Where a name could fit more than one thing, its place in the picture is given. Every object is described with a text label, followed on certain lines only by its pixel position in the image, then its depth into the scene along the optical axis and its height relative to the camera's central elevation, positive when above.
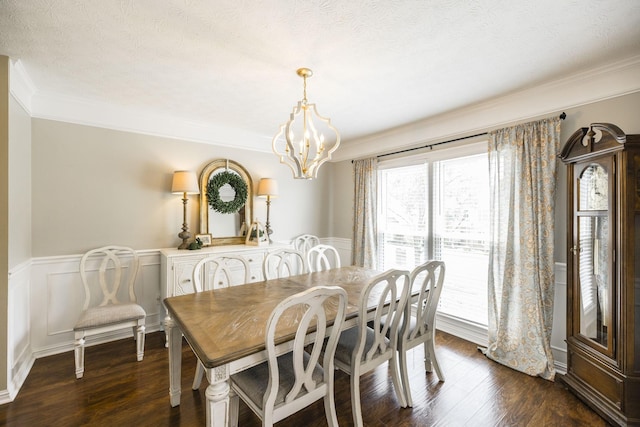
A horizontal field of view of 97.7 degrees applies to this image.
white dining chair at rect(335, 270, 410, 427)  1.77 -0.90
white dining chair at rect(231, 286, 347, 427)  1.38 -0.90
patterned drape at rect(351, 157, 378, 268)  4.09 +0.03
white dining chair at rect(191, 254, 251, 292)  2.26 -0.59
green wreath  3.57 +0.31
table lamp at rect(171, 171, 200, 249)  3.19 +0.34
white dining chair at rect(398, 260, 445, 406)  2.08 -0.89
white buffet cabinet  2.98 -0.56
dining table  1.31 -0.64
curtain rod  2.43 +0.86
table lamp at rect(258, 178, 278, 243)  3.91 +0.38
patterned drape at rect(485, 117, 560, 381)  2.46 -0.28
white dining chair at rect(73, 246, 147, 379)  2.45 -0.87
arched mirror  3.58 +0.12
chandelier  2.05 +0.50
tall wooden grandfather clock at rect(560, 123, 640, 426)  1.83 -0.40
